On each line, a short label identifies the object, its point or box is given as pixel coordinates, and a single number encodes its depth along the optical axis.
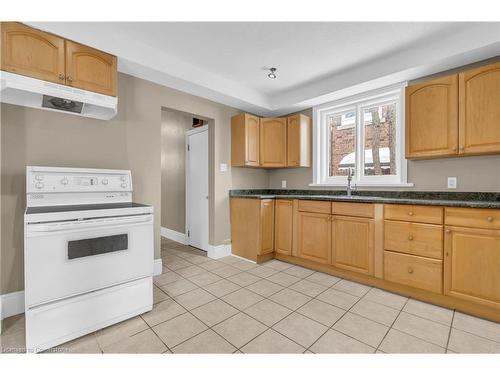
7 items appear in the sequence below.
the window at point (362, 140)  3.01
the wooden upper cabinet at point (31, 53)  1.71
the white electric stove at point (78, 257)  1.51
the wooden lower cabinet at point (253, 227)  3.32
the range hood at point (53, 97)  1.74
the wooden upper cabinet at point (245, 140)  3.57
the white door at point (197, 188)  3.82
